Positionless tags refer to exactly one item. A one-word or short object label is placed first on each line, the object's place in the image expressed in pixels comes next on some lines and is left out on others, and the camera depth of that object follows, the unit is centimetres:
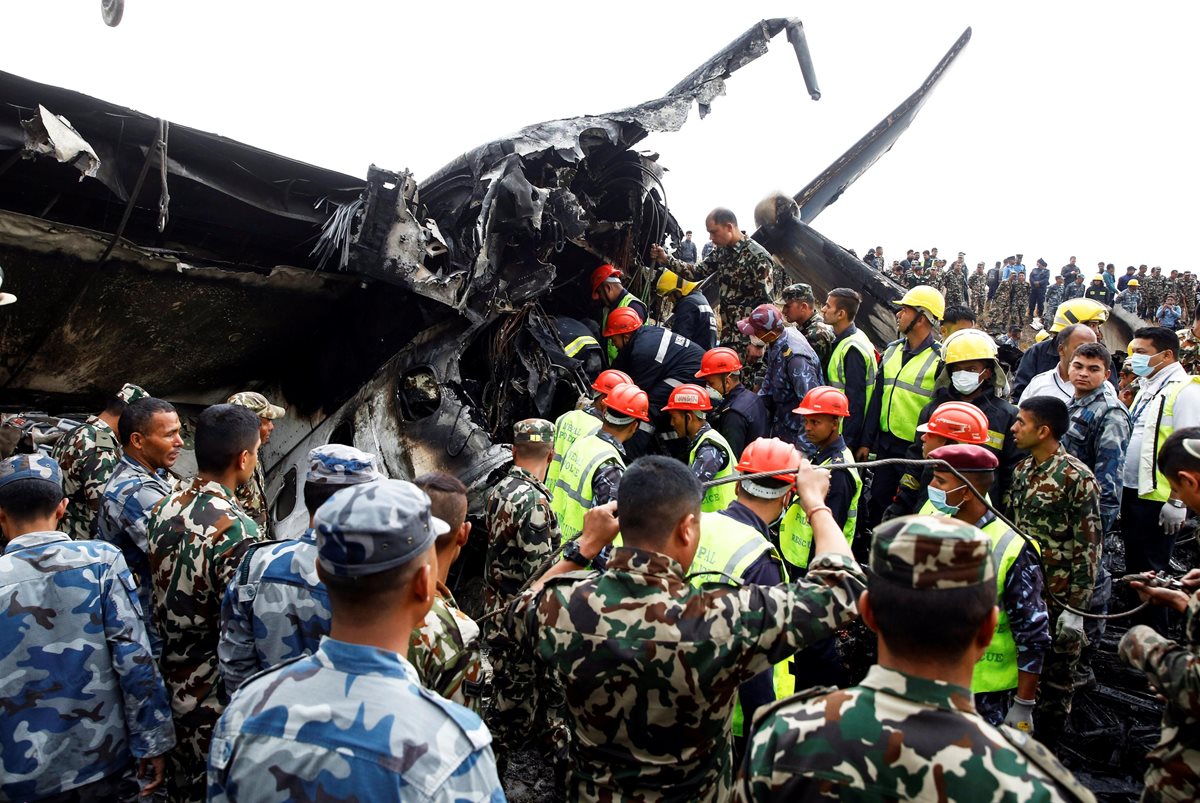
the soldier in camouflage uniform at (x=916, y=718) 142
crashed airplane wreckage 491
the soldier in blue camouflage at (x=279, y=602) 241
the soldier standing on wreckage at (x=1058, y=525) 385
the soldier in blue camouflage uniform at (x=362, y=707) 140
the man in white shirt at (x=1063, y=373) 566
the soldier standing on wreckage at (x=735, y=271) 769
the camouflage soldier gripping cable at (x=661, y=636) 201
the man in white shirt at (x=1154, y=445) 486
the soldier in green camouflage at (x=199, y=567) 278
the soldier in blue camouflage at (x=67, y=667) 243
